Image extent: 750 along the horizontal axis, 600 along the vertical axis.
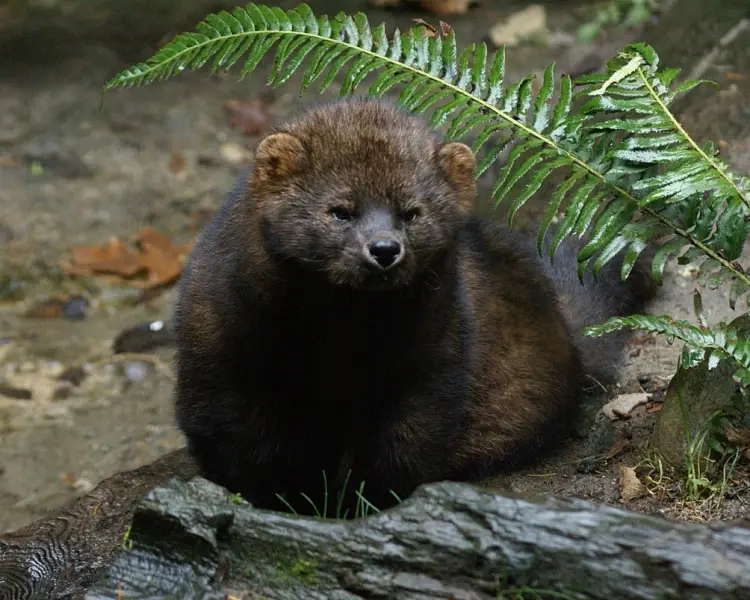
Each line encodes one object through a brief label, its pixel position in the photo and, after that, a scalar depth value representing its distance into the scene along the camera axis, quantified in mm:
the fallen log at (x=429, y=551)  6473
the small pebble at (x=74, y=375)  15732
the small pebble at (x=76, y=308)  17062
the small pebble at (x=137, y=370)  16000
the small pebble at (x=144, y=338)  16562
